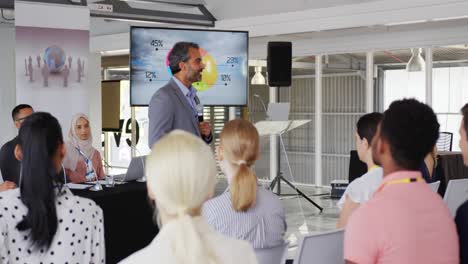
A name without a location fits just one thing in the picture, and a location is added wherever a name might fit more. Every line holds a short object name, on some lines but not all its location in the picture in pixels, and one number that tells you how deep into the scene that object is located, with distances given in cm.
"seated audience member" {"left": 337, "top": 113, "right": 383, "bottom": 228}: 291
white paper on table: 475
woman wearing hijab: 537
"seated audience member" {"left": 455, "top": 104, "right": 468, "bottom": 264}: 206
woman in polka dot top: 235
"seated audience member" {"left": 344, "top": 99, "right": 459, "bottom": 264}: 193
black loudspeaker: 934
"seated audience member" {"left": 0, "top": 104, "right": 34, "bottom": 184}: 483
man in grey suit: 416
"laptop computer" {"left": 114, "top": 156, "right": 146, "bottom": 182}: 528
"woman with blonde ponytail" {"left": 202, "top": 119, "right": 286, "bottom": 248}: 283
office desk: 475
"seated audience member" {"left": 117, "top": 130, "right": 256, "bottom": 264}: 138
